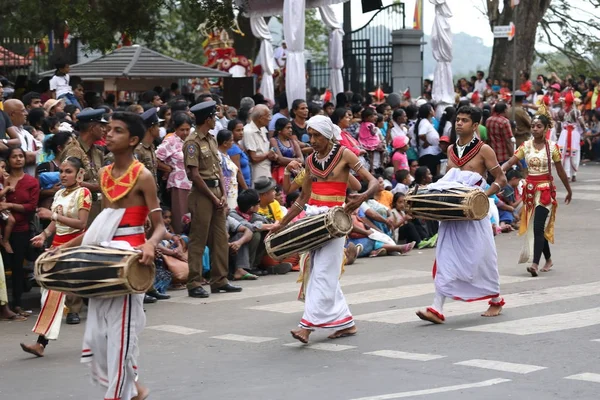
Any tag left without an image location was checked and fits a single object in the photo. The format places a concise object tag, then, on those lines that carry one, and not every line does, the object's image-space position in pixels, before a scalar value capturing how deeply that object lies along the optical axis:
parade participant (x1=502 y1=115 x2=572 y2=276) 14.34
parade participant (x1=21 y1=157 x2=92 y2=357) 11.07
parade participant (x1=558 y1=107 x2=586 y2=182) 26.30
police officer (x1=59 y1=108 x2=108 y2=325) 12.47
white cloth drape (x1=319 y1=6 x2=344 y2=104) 25.27
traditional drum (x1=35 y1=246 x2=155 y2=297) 7.75
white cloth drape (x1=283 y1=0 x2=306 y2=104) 20.97
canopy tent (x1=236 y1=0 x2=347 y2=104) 21.05
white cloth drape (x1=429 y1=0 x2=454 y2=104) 24.03
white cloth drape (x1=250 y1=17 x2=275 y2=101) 23.83
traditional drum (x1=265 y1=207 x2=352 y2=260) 10.41
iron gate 30.97
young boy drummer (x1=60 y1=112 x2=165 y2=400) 7.82
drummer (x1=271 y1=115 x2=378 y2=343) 10.41
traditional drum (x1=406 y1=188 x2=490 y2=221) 11.15
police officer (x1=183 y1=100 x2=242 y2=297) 13.41
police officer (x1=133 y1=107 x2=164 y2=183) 12.92
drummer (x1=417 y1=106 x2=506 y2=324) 11.25
